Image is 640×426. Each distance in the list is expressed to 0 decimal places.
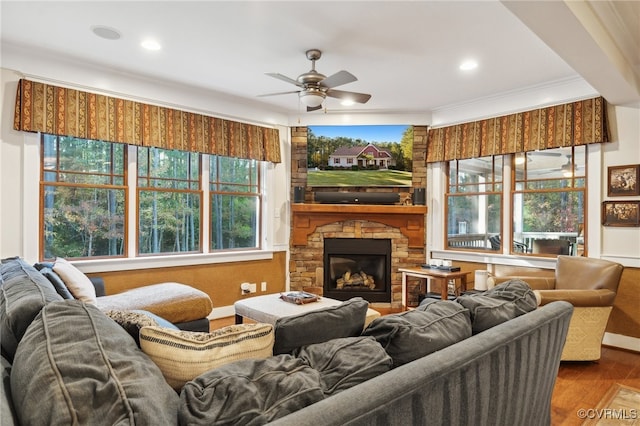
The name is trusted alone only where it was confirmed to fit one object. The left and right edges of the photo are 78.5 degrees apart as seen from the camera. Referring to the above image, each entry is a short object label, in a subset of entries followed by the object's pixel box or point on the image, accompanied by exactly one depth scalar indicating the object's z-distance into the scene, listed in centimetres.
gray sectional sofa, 85
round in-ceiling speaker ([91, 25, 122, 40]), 297
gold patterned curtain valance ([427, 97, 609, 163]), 383
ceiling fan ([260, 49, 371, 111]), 311
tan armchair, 321
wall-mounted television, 522
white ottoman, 315
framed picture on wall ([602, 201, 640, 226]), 365
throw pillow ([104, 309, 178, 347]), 124
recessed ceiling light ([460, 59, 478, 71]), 356
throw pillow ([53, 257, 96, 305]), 283
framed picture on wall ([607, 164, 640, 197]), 367
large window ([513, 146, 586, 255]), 412
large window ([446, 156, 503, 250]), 477
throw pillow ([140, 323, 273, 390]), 112
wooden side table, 439
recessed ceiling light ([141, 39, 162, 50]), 319
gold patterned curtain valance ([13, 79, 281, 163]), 344
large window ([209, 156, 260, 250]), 484
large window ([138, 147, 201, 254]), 429
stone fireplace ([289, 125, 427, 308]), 519
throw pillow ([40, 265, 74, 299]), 253
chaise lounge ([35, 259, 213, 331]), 285
